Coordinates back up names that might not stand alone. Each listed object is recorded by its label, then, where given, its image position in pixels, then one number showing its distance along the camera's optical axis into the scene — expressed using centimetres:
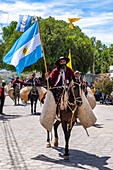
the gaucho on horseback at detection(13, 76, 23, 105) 2417
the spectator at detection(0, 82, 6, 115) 1689
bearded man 775
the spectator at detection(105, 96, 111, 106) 2610
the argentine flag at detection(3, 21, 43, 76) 1002
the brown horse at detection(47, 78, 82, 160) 714
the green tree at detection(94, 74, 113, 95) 2703
